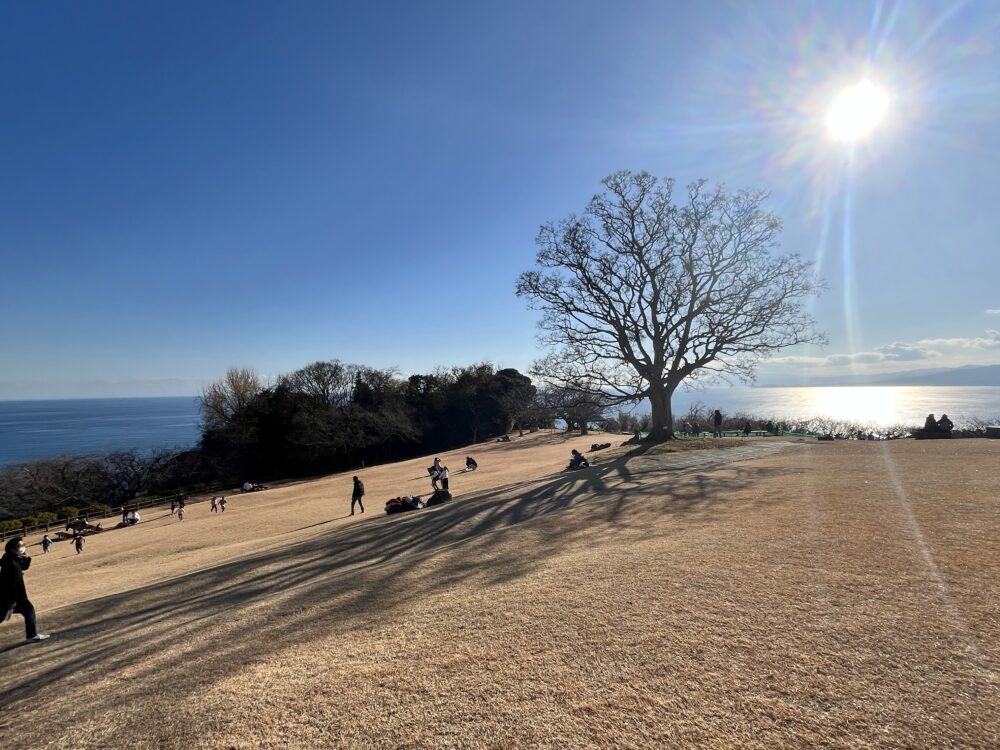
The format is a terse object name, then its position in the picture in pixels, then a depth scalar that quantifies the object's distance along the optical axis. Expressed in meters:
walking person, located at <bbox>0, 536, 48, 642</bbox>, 6.76
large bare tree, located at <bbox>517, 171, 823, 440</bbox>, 19.55
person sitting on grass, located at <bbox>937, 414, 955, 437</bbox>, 19.16
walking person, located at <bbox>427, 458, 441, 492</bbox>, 21.05
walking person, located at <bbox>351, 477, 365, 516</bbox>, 16.74
